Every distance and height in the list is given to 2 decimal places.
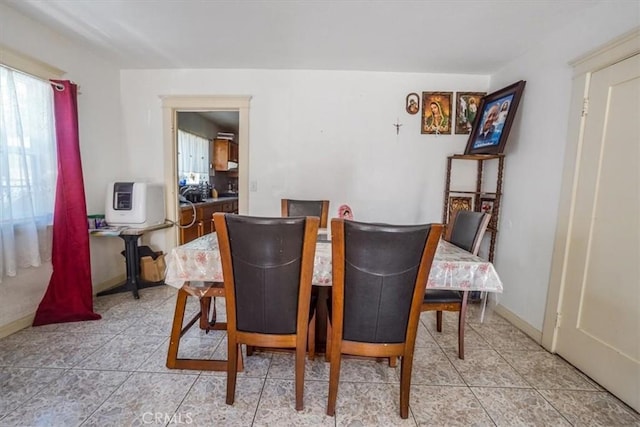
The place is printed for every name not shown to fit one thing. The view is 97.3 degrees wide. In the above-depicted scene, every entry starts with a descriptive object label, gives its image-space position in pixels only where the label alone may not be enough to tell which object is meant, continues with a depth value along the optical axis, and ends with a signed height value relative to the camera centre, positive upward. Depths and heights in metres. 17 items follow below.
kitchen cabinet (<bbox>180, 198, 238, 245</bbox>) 3.32 -0.49
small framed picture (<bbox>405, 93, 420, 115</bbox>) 2.90 +0.87
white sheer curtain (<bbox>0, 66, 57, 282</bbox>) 1.87 +0.03
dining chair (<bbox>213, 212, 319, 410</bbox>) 1.18 -0.44
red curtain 2.13 -0.44
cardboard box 2.92 -0.94
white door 1.45 -0.27
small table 2.60 -0.77
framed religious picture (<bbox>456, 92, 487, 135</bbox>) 2.88 +0.84
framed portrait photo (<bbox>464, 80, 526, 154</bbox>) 2.37 +0.63
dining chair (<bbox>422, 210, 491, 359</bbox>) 1.70 -0.63
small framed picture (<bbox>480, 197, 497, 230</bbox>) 2.56 -0.16
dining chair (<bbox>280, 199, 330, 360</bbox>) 2.43 -0.21
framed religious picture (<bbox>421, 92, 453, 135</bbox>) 2.89 +0.78
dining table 1.45 -0.46
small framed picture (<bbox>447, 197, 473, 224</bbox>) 2.94 -0.14
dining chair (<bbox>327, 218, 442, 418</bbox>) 1.12 -0.44
